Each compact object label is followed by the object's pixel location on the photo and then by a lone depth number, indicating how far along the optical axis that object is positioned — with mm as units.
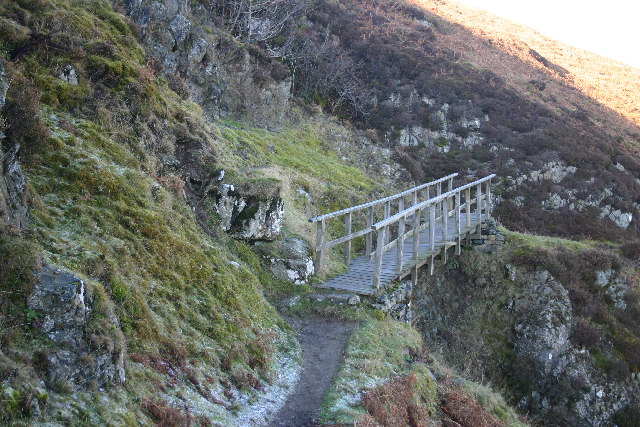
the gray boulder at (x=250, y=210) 11914
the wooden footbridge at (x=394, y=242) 12477
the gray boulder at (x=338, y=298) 11312
